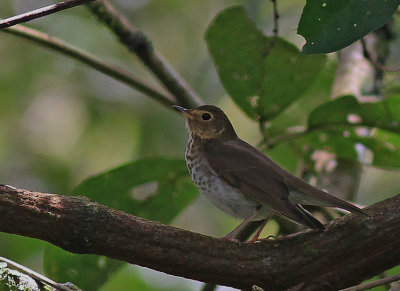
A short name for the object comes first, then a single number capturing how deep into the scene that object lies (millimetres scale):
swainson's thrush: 7555
